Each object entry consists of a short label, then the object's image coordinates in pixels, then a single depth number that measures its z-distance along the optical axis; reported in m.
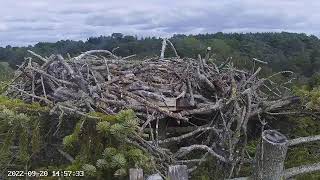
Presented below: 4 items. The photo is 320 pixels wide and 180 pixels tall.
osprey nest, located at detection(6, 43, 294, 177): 4.08
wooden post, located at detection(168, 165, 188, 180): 3.25
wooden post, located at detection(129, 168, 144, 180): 3.22
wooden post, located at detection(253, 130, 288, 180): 3.47
